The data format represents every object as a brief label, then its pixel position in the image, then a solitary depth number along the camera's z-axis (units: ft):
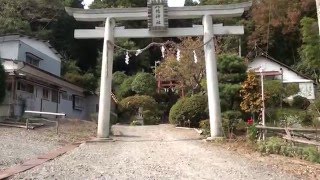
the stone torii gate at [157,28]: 34.94
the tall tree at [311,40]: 53.16
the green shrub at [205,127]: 38.36
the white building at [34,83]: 49.48
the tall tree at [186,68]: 64.04
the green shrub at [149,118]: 65.11
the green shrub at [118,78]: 80.70
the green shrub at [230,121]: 37.66
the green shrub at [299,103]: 62.32
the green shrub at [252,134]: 30.69
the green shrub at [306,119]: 50.28
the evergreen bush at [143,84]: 72.87
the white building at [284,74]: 76.06
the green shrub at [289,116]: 48.25
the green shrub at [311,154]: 23.10
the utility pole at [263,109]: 36.24
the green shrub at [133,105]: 66.67
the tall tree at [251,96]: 38.33
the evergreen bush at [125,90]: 75.26
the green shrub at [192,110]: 47.35
